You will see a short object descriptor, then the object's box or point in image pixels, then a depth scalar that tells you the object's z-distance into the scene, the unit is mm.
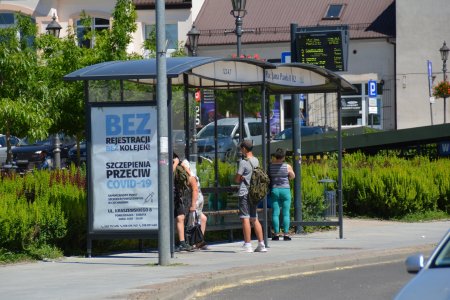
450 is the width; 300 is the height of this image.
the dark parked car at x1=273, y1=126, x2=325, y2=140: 45884
